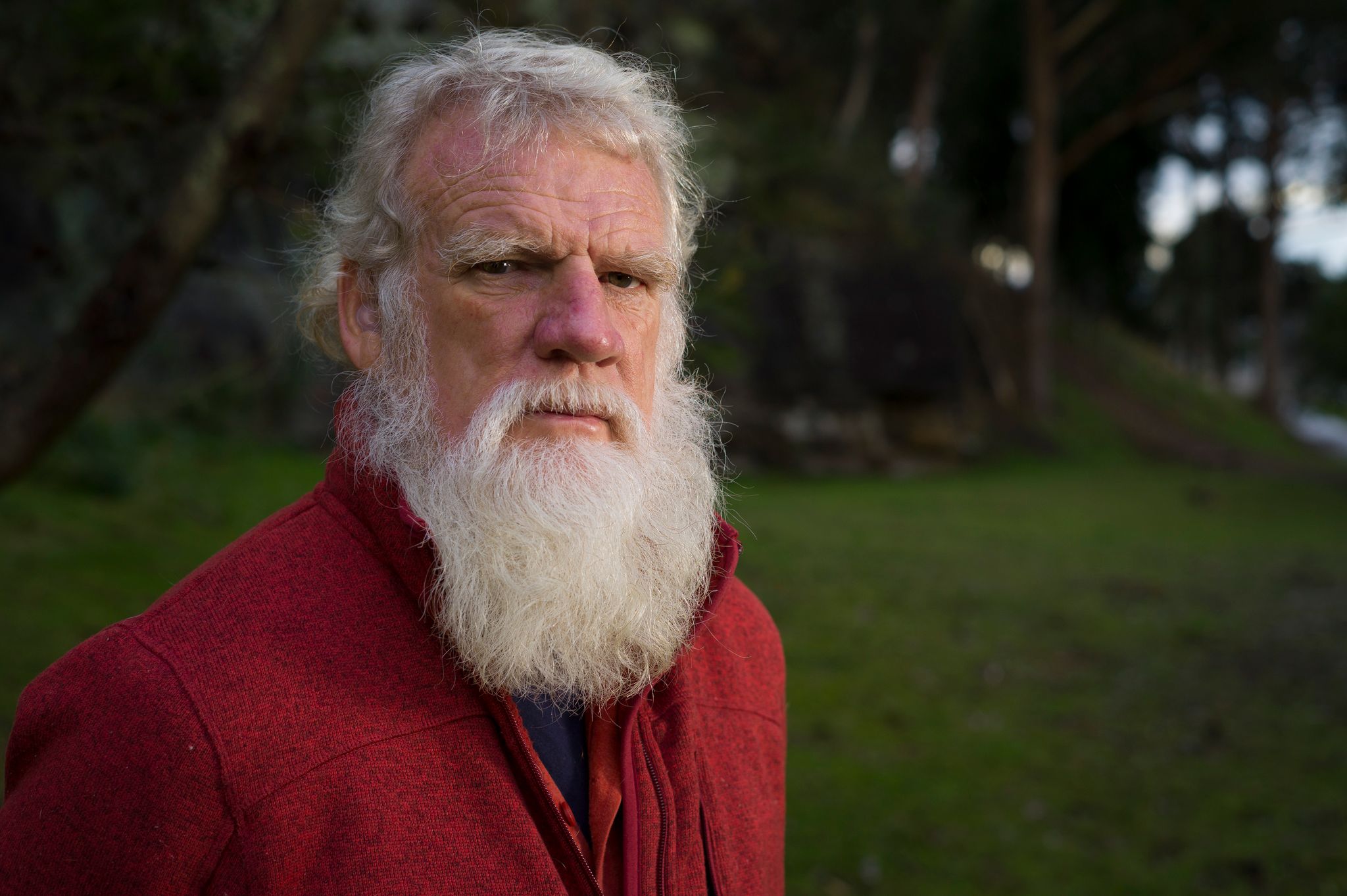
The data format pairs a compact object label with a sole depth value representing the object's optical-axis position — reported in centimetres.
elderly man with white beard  127
